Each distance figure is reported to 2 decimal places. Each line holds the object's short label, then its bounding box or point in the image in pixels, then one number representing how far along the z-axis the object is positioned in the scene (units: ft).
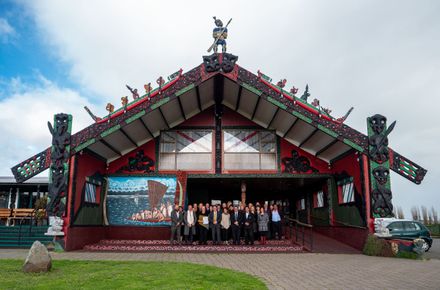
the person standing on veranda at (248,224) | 44.75
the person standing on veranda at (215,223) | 44.91
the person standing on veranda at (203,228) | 45.52
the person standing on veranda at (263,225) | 45.01
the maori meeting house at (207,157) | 42.22
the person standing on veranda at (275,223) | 47.46
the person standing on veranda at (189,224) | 45.57
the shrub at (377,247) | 38.69
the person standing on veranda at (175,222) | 45.11
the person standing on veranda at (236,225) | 45.06
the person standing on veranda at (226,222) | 45.85
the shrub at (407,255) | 37.14
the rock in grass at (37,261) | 25.32
